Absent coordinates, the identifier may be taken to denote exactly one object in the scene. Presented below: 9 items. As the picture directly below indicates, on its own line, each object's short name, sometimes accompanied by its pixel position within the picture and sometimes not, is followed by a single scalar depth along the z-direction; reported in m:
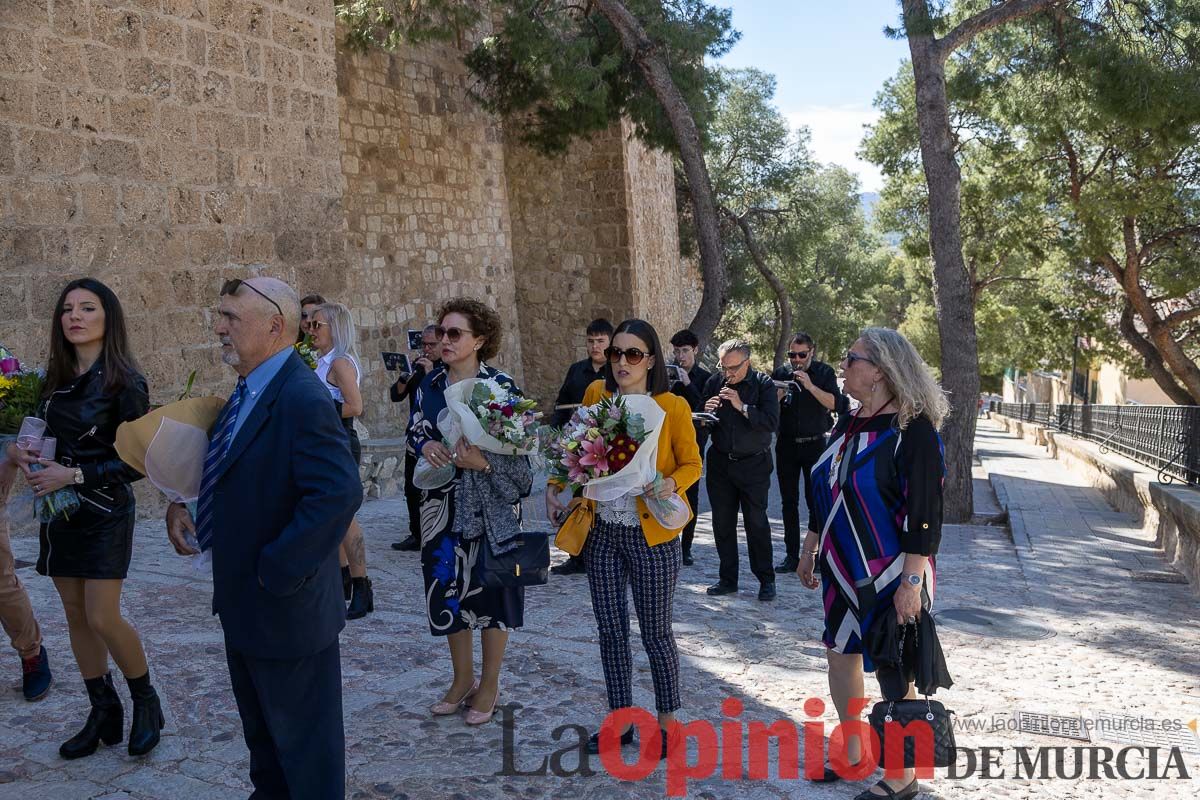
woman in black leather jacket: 3.82
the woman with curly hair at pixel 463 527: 4.36
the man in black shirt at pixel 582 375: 7.42
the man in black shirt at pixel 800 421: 7.69
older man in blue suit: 2.81
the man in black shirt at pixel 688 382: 8.09
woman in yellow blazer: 4.12
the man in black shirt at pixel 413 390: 7.35
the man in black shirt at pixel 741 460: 6.87
